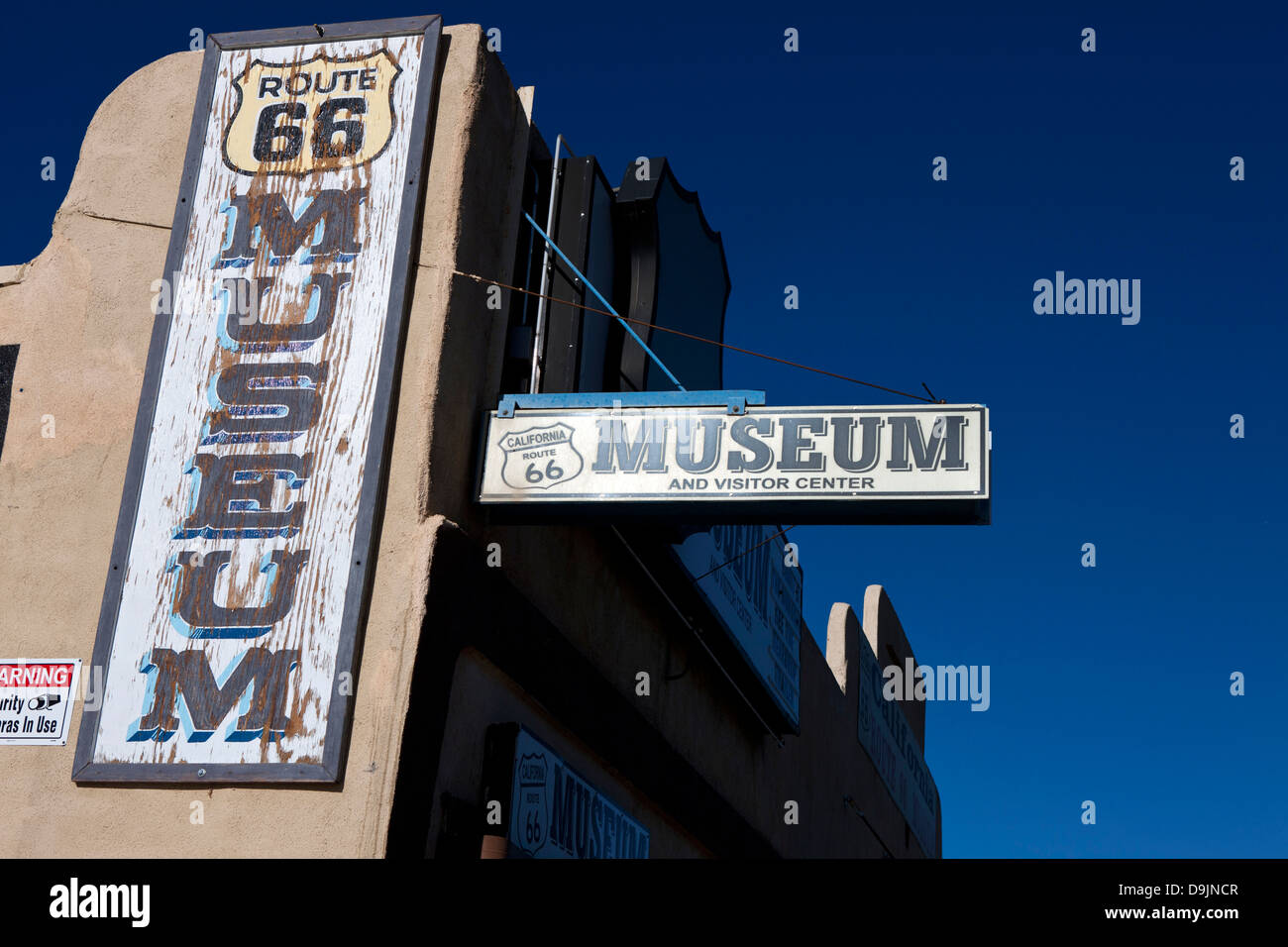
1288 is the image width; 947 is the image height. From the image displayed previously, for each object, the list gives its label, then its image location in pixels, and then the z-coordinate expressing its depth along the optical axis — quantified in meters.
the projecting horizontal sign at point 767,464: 6.63
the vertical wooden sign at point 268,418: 6.38
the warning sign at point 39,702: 6.62
